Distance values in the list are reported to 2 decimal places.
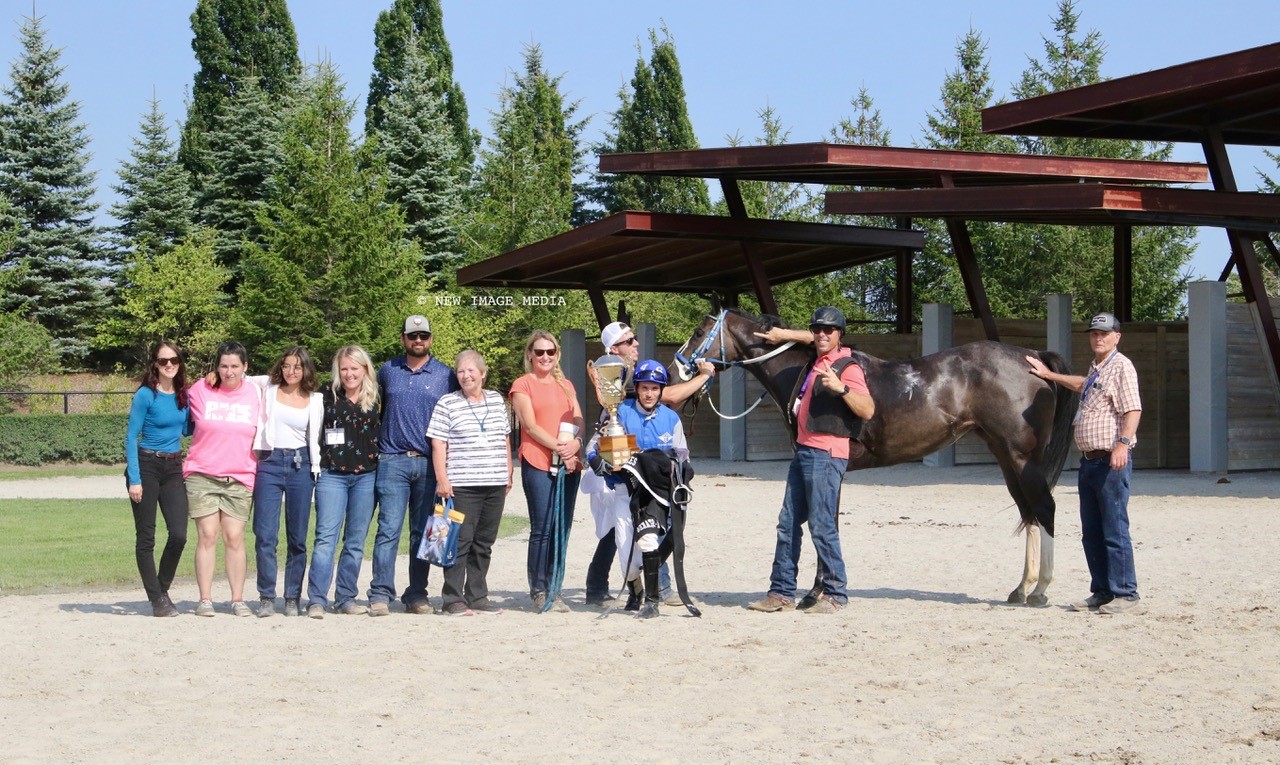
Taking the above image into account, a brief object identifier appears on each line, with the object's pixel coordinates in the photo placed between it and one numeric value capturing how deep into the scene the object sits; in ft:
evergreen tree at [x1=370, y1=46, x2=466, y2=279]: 135.44
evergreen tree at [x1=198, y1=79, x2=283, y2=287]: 140.87
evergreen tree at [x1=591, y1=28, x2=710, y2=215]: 161.48
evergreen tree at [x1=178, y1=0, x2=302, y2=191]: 152.97
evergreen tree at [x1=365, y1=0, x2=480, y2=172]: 158.30
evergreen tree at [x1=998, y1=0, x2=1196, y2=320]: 108.58
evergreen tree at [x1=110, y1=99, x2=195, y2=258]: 137.69
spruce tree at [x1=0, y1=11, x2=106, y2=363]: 130.62
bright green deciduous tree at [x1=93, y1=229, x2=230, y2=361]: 125.90
